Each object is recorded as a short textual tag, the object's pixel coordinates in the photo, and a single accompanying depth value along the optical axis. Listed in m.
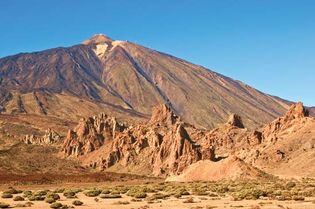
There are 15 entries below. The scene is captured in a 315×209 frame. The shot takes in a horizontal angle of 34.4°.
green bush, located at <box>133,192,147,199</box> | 58.38
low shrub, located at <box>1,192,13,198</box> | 60.69
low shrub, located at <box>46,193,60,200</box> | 56.25
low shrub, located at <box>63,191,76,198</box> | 60.62
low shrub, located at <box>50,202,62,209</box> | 44.12
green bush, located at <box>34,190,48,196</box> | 62.13
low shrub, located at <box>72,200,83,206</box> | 49.25
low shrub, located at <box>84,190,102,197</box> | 61.83
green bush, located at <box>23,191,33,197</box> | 62.50
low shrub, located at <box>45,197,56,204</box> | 51.12
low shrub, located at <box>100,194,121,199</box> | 59.11
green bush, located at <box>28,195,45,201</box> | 54.47
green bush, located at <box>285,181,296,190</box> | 69.62
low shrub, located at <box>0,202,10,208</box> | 45.50
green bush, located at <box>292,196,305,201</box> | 50.85
